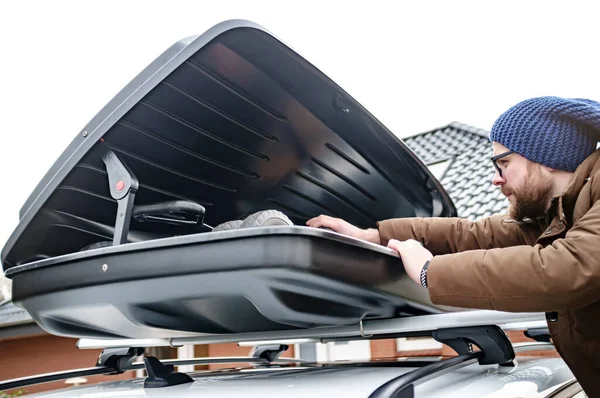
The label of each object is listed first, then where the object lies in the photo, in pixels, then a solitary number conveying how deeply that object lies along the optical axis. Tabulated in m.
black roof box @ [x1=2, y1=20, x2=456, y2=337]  1.31
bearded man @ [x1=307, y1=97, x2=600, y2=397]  1.37
